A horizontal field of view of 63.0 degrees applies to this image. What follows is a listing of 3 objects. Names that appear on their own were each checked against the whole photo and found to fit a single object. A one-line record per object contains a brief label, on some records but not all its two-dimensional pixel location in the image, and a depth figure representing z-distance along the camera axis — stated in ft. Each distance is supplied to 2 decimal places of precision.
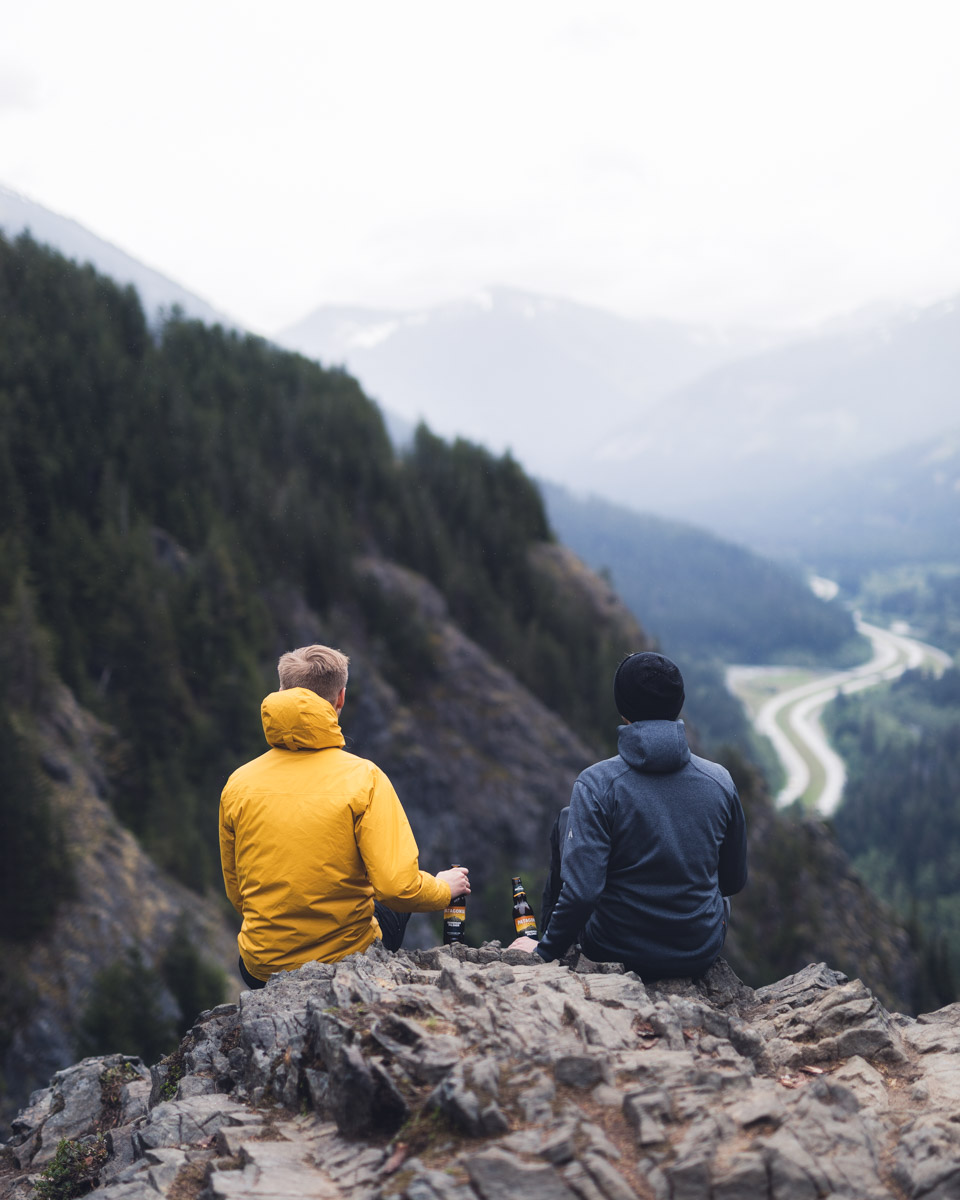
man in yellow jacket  18.93
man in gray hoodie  18.93
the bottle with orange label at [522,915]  23.61
